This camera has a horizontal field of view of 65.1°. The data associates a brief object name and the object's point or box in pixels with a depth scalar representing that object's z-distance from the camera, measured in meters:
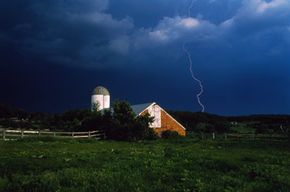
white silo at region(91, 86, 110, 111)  45.81
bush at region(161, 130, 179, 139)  36.60
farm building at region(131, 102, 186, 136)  37.85
